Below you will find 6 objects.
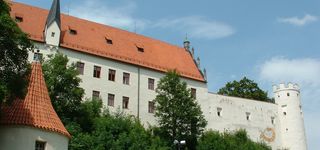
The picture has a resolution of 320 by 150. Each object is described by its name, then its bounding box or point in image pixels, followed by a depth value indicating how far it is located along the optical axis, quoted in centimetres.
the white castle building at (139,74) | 4994
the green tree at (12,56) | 2531
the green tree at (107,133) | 3881
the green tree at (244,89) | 7006
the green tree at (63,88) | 4012
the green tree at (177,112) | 4709
